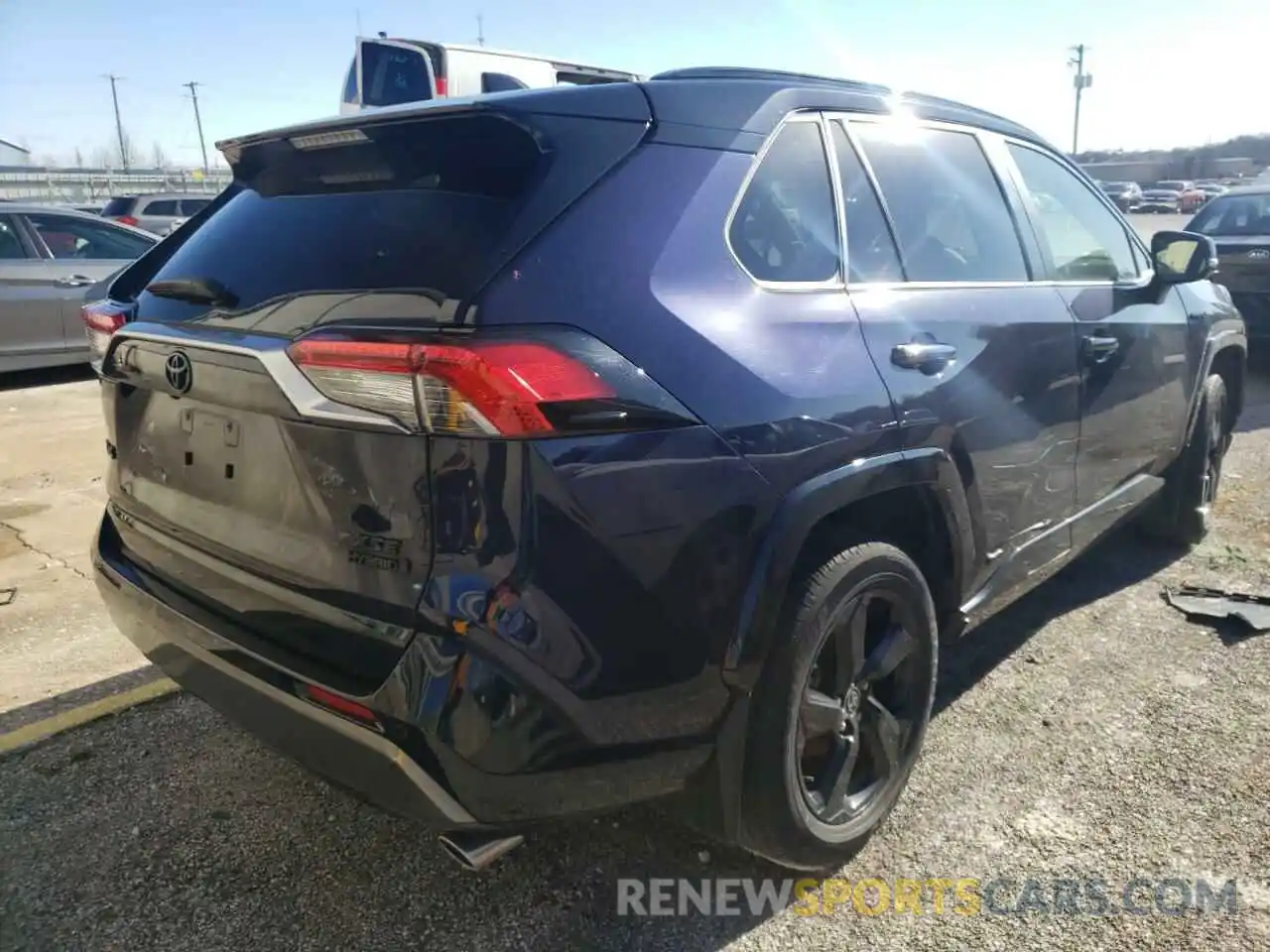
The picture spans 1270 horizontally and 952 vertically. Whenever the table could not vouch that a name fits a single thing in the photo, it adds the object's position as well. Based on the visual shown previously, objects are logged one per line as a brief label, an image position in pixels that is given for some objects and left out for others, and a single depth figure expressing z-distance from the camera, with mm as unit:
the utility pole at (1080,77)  67250
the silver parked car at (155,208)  17938
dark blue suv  1777
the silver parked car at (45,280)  8523
